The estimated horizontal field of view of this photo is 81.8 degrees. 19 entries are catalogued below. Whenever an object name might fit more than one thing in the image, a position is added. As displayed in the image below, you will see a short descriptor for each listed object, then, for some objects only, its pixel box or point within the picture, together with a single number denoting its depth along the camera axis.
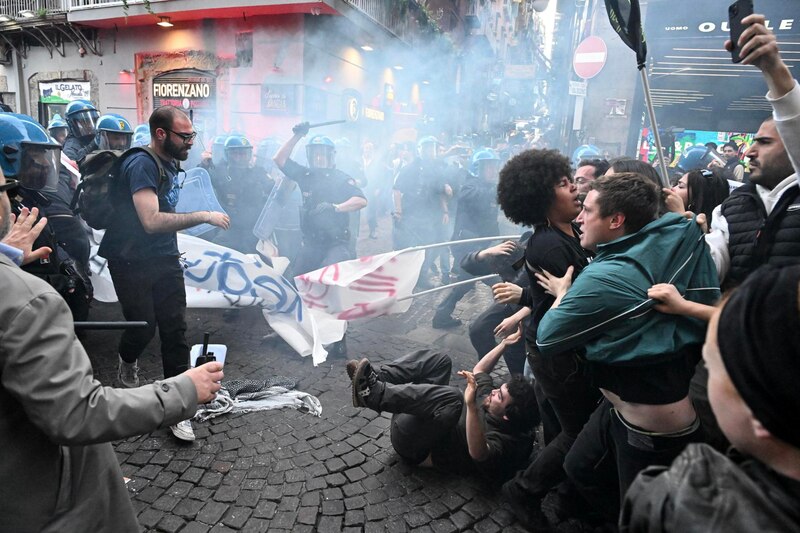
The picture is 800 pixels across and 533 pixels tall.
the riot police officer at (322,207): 5.31
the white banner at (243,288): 4.70
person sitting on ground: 2.92
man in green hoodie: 1.80
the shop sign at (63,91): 14.45
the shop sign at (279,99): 12.00
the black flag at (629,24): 2.62
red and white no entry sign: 8.80
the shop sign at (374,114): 16.03
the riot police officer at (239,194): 6.23
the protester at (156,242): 3.20
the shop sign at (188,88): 12.77
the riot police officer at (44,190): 3.07
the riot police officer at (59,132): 6.91
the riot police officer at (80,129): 5.75
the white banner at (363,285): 4.13
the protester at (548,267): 2.29
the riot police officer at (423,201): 7.91
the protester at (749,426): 0.73
